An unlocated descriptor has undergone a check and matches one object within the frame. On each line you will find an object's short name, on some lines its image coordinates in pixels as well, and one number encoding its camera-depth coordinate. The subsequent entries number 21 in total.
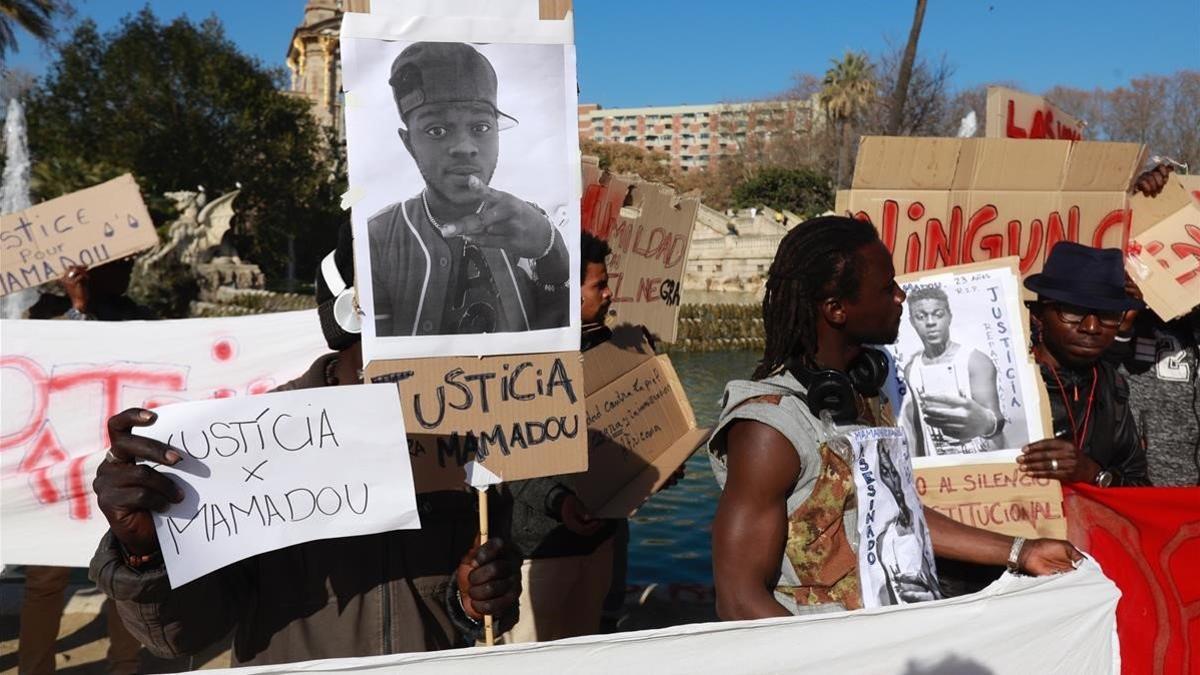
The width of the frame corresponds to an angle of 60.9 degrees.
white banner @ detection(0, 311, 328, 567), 3.83
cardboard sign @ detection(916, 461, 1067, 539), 3.18
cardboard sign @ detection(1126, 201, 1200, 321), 3.84
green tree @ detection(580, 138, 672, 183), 60.94
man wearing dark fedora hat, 3.41
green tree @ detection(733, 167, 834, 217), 46.22
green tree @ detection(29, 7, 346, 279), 32.47
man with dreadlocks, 2.02
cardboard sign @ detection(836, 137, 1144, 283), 3.56
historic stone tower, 58.00
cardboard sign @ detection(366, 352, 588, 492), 2.32
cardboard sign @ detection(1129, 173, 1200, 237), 4.03
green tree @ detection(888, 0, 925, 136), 21.78
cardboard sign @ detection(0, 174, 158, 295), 4.42
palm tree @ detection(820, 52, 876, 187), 54.12
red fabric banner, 2.96
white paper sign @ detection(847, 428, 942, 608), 2.11
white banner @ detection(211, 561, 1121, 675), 1.83
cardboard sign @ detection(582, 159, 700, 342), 4.52
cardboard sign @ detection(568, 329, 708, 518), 3.55
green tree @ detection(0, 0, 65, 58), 27.52
